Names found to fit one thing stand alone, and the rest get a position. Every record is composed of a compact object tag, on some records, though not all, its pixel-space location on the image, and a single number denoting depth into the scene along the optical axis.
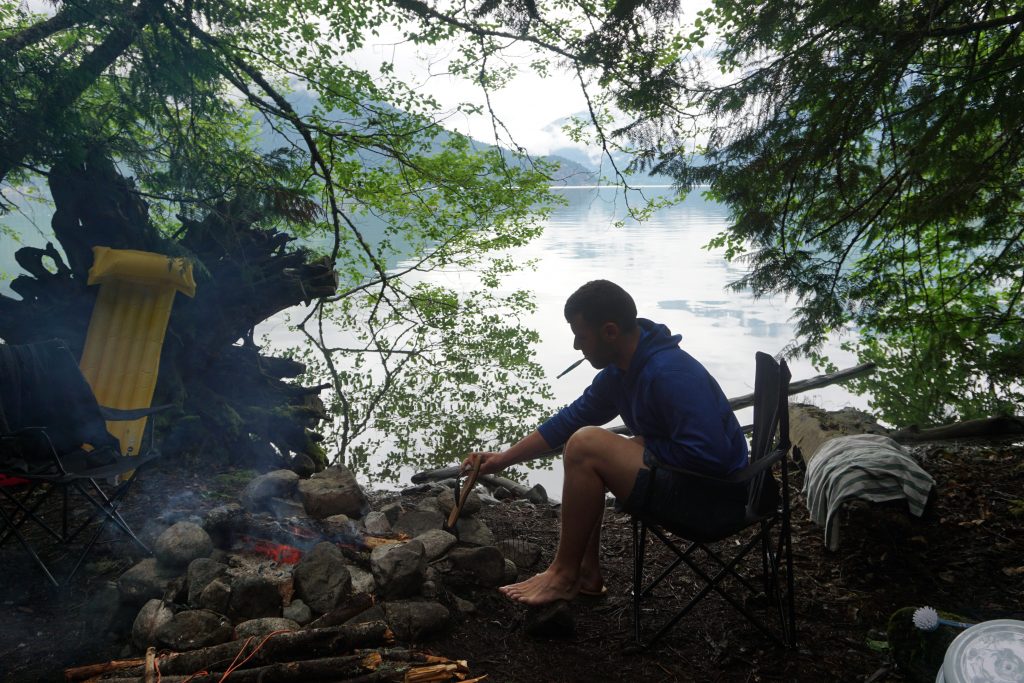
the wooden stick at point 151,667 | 1.87
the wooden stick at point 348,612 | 2.30
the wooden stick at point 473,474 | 2.64
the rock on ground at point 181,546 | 2.52
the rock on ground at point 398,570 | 2.51
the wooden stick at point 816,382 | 7.14
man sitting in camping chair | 2.17
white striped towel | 2.89
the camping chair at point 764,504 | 2.06
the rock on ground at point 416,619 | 2.32
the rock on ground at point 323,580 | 2.40
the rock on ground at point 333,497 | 3.21
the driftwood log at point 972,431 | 5.01
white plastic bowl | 1.50
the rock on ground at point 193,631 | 2.10
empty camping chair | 2.64
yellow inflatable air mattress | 4.21
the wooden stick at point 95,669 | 1.98
